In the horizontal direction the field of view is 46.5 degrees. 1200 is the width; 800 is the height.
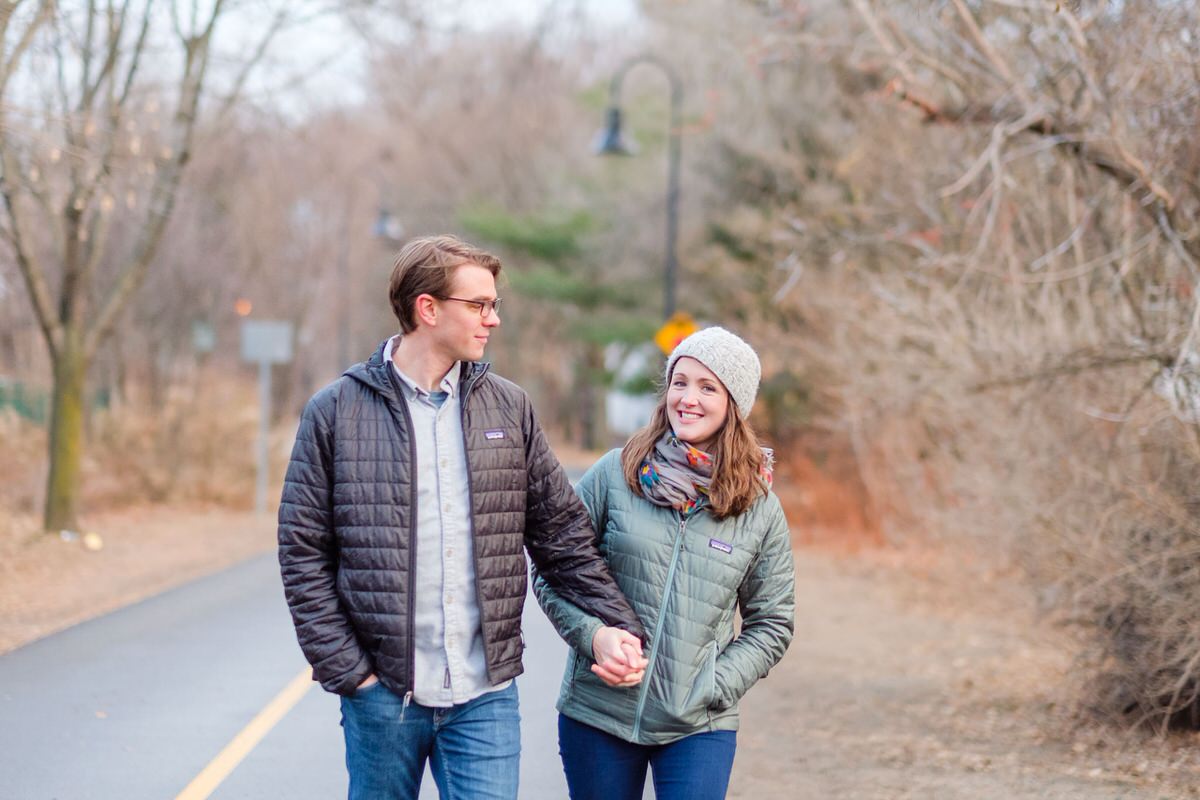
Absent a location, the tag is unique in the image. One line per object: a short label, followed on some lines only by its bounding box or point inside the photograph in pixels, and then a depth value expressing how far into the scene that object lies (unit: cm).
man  352
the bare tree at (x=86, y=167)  1476
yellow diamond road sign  2075
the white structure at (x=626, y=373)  3164
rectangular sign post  2286
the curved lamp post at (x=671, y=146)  2222
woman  374
